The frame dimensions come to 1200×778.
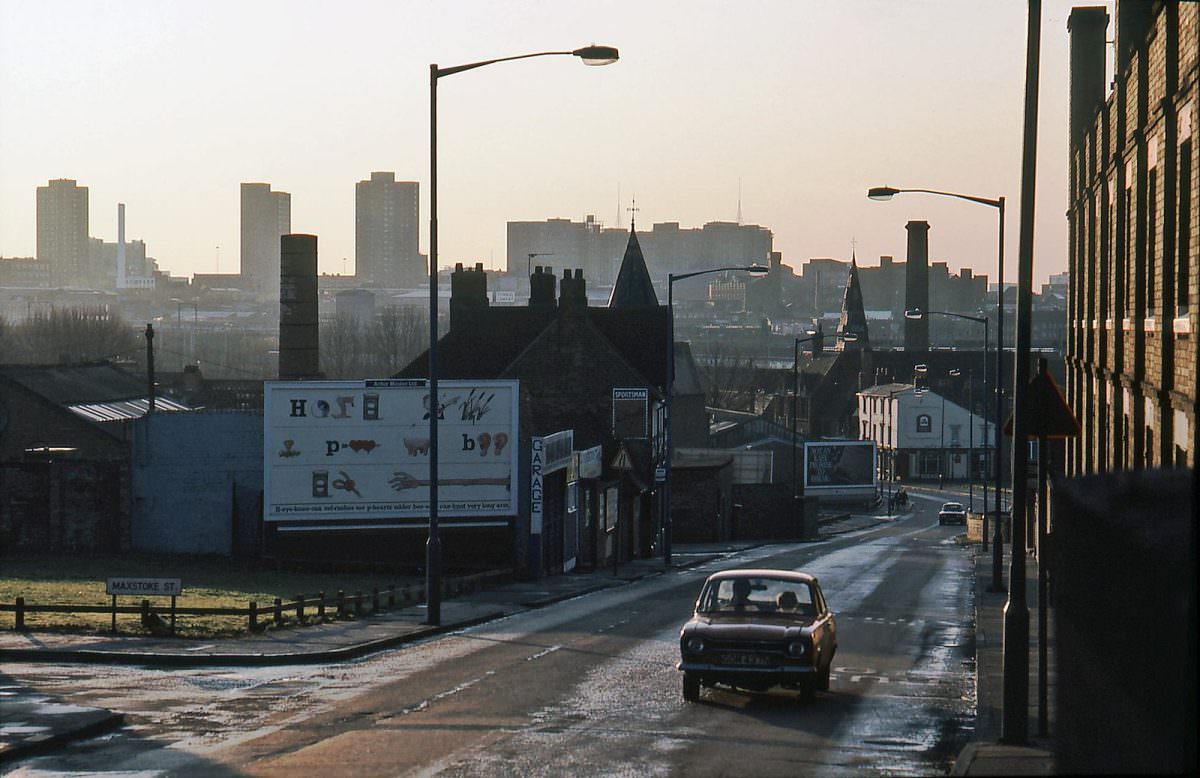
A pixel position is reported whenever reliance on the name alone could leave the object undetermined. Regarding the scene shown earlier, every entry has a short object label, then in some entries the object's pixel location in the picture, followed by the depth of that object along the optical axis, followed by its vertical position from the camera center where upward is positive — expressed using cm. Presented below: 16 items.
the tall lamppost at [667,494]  5325 -390
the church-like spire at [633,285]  9894 +638
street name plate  2736 -366
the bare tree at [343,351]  16088 +357
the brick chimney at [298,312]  5531 +256
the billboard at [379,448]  4425 -189
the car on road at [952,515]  9294 -792
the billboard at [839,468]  10362 -570
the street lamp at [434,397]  2805 -27
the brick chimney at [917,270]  15788 +1176
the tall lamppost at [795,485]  6917 -561
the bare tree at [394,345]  16750 +442
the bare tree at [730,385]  16894 -13
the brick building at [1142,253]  1747 +194
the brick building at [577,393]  4688 -39
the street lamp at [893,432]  13662 -430
